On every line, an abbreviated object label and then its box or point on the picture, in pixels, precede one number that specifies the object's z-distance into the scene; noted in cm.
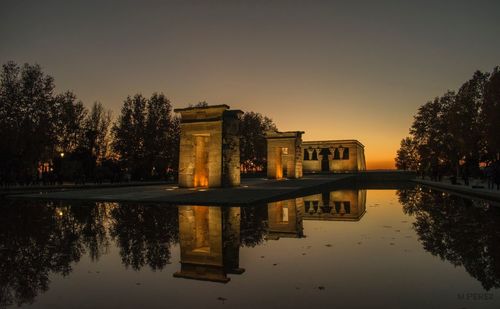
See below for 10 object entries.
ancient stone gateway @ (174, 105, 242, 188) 2498
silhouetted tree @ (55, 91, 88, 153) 4153
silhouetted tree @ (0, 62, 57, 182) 3572
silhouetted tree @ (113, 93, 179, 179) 4588
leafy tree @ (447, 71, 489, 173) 3394
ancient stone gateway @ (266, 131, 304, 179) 4284
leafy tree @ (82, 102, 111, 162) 5338
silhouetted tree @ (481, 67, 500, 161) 2636
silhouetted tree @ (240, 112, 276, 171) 5838
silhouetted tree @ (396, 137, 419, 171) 7574
